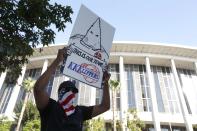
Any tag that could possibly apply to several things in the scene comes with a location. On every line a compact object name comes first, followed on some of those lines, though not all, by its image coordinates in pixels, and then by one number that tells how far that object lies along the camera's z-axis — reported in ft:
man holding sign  4.94
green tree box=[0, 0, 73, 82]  12.76
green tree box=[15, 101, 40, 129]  65.95
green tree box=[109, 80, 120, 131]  68.39
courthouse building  78.60
